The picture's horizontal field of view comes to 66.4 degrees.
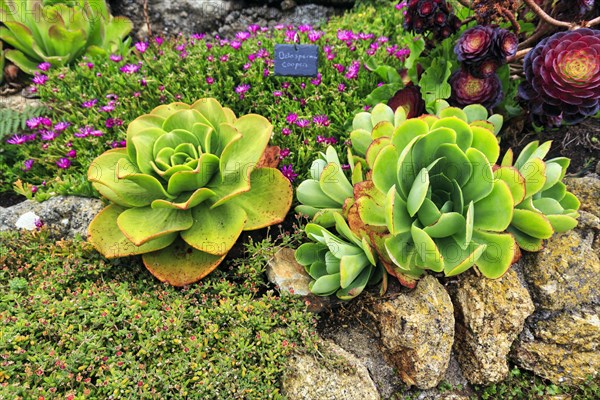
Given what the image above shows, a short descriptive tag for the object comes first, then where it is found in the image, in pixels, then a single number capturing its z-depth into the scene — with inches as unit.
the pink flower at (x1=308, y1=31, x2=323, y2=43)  146.4
